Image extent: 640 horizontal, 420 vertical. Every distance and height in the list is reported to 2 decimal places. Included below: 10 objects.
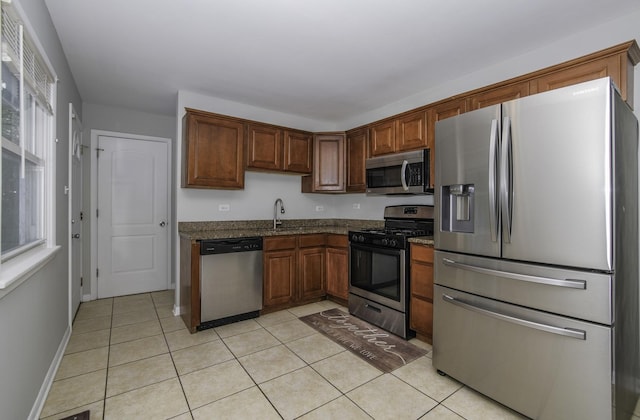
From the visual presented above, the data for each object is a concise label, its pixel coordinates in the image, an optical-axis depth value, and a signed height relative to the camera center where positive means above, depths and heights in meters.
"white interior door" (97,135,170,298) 3.92 -0.07
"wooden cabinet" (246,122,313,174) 3.56 +0.77
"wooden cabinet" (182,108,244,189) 3.16 +0.65
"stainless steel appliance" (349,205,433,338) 2.76 -0.58
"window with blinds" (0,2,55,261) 1.44 +0.42
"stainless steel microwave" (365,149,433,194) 2.97 +0.40
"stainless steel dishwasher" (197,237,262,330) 2.91 -0.70
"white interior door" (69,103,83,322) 2.90 +0.00
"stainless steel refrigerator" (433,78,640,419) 1.45 -0.23
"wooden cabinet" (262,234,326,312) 3.32 -0.69
